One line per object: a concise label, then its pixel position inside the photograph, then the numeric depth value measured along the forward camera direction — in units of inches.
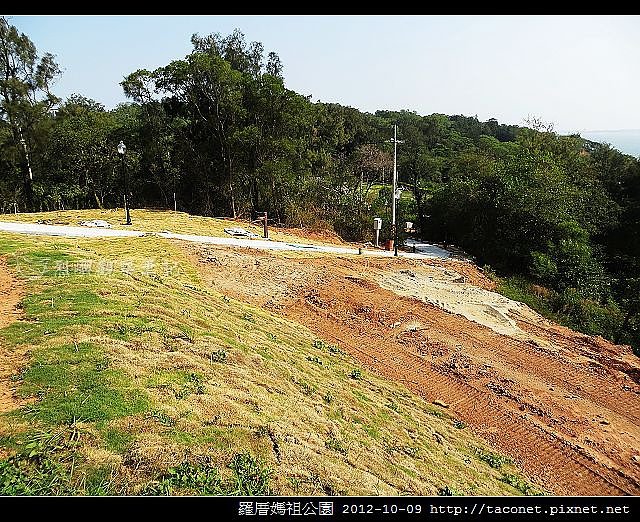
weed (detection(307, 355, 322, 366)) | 223.3
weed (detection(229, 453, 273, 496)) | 106.0
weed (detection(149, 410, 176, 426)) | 123.6
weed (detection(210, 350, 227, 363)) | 179.0
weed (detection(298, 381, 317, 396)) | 180.7
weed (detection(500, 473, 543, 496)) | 160.1
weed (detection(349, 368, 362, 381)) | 220.7
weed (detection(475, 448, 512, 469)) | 173.8
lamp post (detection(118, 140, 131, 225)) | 659.4
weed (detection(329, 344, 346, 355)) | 250.9
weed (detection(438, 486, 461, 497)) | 132.6
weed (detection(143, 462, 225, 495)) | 99.4
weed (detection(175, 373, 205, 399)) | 141.9
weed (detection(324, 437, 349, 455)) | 139.7
